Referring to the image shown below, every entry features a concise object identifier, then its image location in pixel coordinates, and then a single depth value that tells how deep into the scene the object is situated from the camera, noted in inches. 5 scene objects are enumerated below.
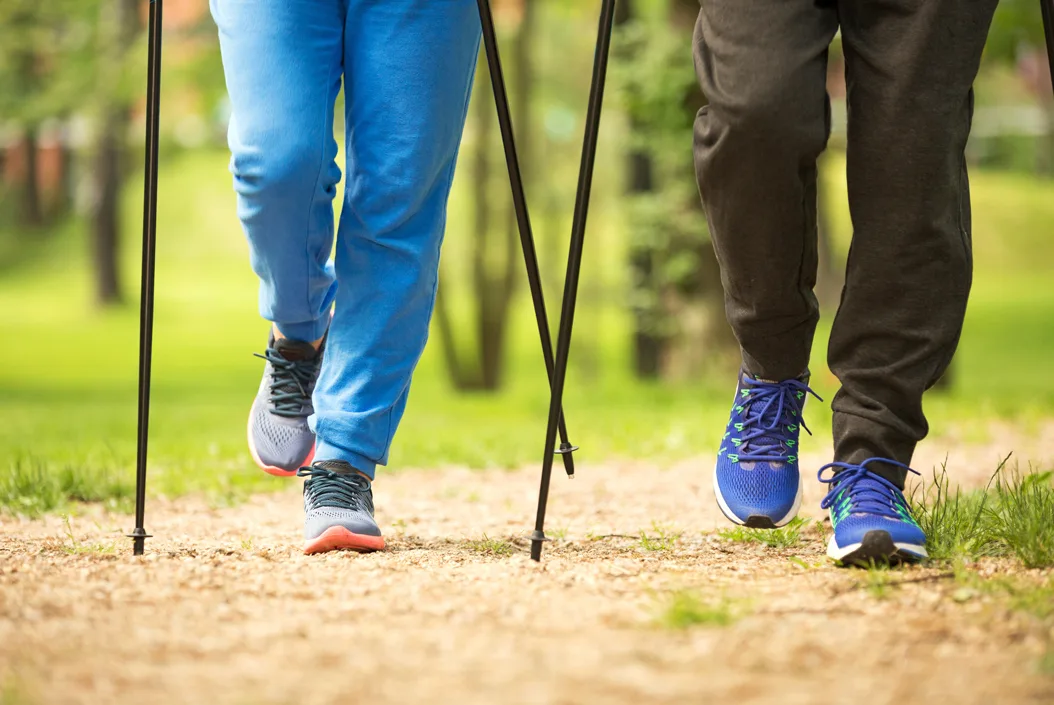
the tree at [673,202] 759.7
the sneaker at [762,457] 207.2
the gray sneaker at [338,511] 208.8
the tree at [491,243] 1041.5
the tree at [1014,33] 647.8
